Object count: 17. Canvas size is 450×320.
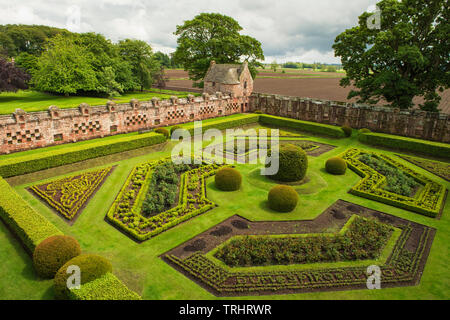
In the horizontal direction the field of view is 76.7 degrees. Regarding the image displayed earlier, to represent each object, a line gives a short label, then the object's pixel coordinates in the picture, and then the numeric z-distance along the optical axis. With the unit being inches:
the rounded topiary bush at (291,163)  872.3
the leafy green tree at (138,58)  2878.9
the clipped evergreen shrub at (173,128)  1366.4
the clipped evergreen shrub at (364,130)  1400.1
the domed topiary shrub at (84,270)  425.1
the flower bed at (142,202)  639.1
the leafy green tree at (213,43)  2196.1
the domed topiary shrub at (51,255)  474.0
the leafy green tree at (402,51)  1227.9
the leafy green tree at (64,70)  2110.0
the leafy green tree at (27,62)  2618.1
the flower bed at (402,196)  751.7
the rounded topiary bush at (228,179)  829.2
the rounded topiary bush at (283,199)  720.3
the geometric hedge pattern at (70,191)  711.7
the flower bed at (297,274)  489.7
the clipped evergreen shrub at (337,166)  965.2
